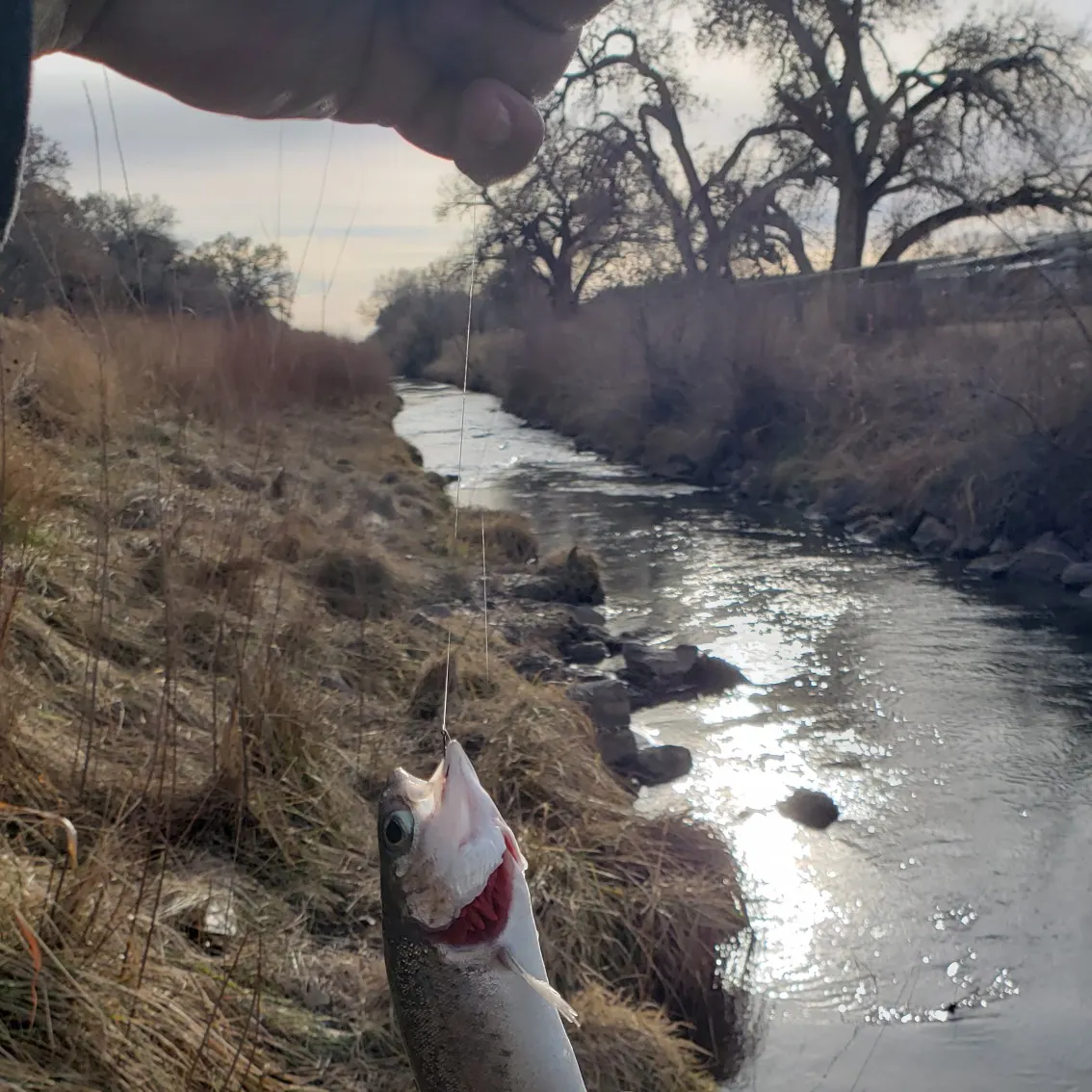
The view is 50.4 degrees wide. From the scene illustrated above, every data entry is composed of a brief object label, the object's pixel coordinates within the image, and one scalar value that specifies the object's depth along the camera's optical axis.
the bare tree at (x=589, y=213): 21.98
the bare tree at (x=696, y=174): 22.41
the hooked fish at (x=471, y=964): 1.51
